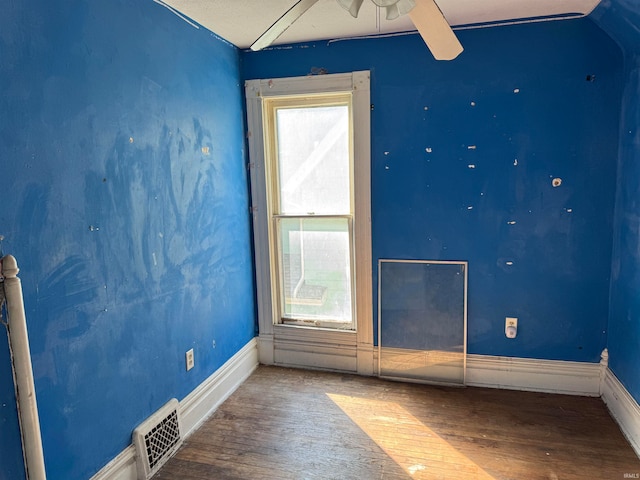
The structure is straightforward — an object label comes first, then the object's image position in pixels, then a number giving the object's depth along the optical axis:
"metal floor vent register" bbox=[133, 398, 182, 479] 1.95
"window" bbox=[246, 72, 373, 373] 2.82
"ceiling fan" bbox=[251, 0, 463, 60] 1.48
